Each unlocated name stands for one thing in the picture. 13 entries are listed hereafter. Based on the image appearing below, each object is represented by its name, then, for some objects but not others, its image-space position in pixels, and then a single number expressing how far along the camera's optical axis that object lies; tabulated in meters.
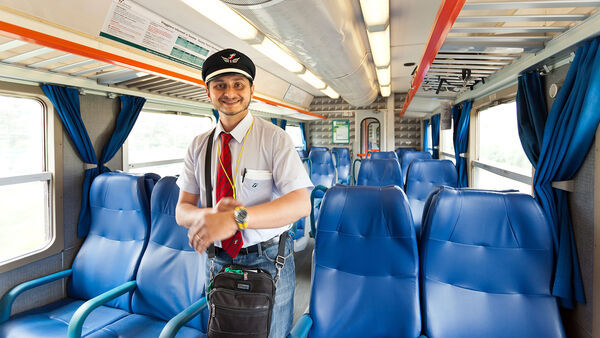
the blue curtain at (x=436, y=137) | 7.39
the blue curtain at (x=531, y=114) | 2.23
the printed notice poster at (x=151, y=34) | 2.39
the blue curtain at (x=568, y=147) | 1.55
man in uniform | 1.17
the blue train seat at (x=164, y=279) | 2.27
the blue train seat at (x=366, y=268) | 1.73
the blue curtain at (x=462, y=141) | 4.53
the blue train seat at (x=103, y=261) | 2.49
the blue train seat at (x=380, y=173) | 4.18
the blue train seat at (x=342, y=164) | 8.72
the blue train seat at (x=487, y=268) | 1.52
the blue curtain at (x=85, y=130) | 2.98
